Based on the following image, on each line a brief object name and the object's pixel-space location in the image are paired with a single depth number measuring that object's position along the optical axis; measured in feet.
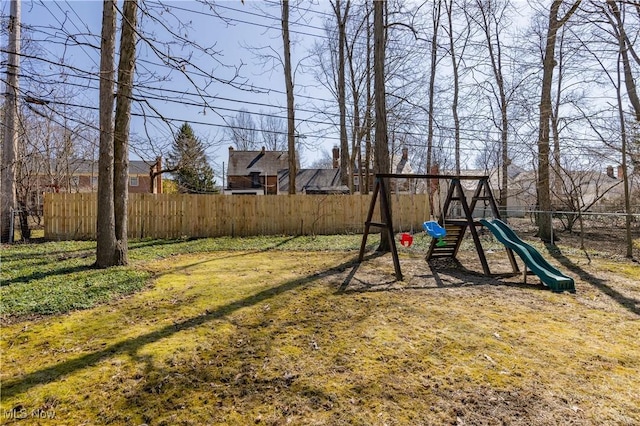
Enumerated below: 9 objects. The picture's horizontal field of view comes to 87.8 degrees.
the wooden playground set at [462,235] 17.24
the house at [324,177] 99.93
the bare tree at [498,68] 51.83
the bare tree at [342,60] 53.67
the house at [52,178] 43.75
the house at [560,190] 42.37
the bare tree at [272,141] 112.78
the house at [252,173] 102.99
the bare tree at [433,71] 53.88
